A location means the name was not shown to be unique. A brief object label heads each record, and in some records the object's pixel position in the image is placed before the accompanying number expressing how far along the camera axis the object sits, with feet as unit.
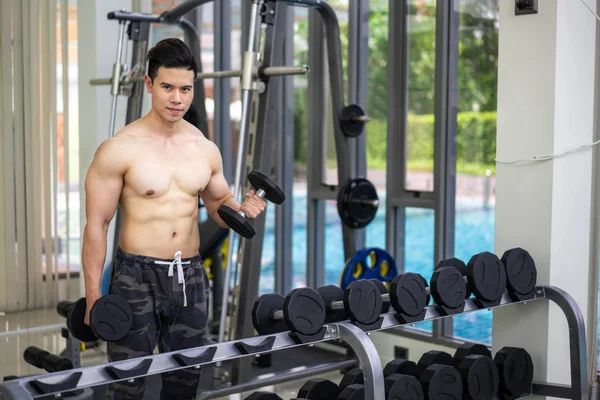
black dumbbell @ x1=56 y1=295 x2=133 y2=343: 11.54
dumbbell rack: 10.17
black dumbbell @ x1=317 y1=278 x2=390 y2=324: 12.99
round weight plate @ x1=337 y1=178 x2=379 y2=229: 20.75
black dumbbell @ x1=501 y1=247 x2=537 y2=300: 15.26
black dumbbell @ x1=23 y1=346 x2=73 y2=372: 17.98
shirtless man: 12.19
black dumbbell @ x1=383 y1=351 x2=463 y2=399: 14.17
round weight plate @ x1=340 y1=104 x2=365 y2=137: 20.82
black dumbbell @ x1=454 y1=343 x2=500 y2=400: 14.94
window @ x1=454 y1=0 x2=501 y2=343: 20.65
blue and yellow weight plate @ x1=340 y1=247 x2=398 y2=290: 20.24
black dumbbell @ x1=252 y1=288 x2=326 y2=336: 12.33
